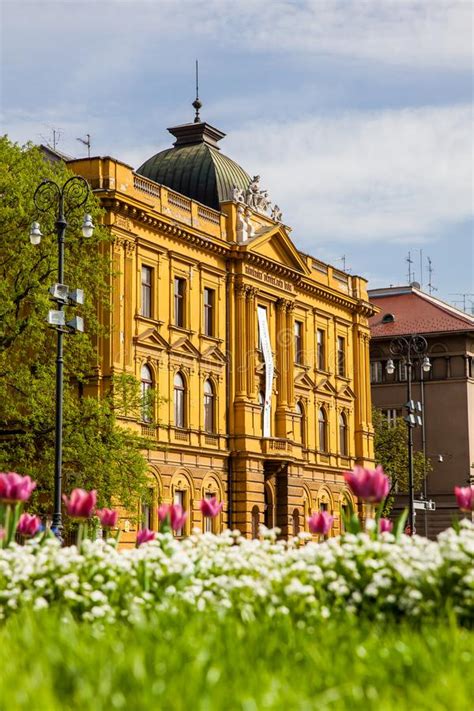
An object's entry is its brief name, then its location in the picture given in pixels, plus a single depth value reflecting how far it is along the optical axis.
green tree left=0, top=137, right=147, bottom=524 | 35.97
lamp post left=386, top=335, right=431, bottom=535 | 44.41
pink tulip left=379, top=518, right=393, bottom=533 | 15.31
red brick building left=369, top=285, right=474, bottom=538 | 79.12
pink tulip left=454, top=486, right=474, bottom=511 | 13.51
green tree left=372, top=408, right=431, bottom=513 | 72.00
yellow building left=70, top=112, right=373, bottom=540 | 45.53
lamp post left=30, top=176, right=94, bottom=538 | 26.19
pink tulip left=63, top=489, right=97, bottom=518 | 13.67
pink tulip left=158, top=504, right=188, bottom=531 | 14.41
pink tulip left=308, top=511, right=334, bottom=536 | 13.87
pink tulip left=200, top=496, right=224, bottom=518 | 15.30
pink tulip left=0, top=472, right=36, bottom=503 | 13.80
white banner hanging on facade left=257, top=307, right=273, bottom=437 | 53.65
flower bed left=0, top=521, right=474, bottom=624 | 11.20
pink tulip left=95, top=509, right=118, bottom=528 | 15.77
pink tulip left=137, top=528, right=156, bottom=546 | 15.37
